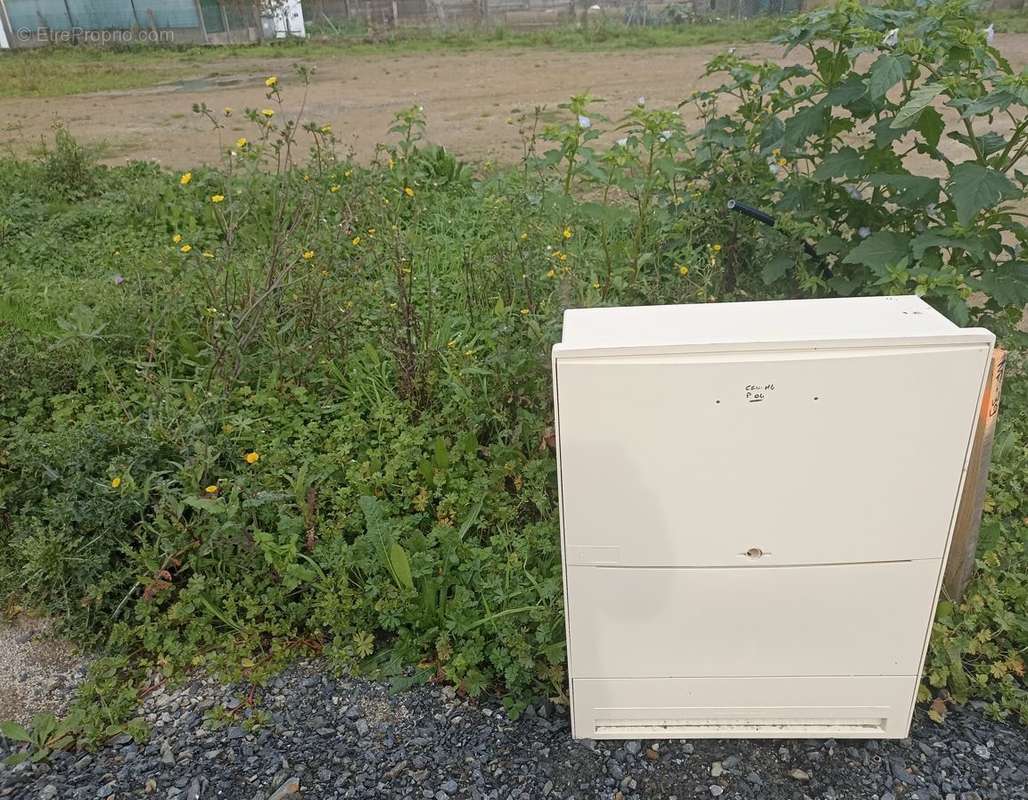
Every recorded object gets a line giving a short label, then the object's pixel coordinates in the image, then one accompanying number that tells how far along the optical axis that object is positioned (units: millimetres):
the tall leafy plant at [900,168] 2635
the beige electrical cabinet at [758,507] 1690
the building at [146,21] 21250
